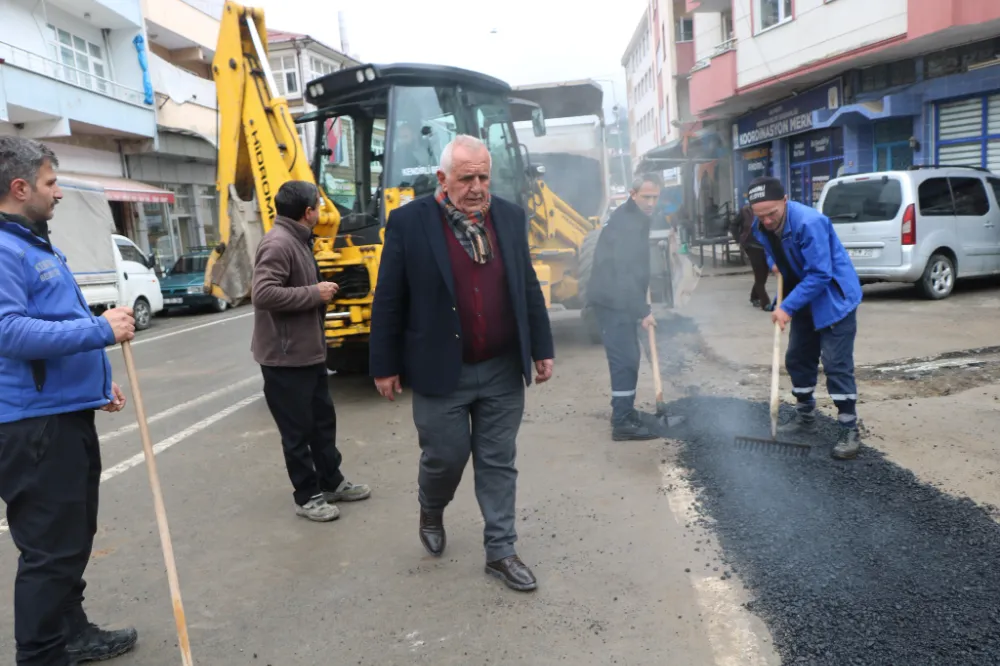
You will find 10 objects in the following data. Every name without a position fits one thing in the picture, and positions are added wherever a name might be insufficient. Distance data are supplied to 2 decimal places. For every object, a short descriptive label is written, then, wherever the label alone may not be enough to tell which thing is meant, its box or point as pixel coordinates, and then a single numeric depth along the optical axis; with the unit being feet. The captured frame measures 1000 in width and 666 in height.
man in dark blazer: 11.30
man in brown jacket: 14.46
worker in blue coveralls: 16.14
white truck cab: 45.83
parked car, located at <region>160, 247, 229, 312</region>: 58.75
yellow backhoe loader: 23.82
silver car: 35.96
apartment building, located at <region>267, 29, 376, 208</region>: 122.01
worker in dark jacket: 18.39
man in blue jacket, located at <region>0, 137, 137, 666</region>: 8.71
